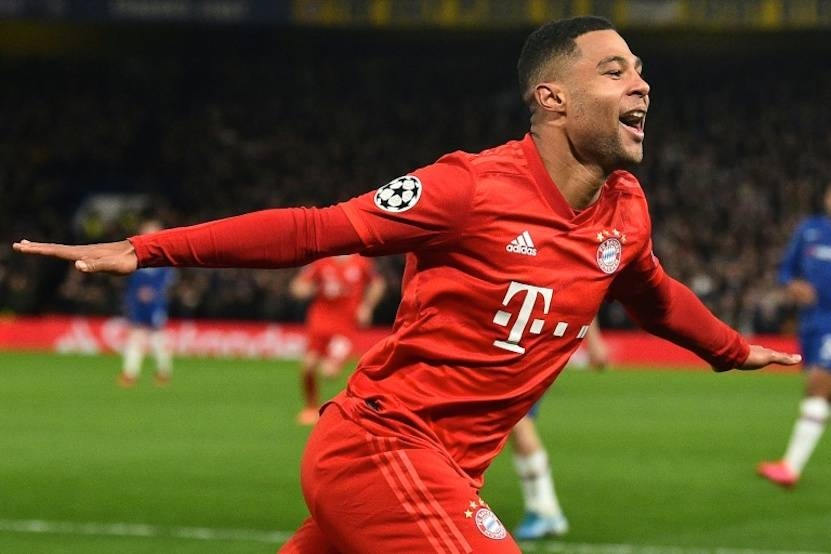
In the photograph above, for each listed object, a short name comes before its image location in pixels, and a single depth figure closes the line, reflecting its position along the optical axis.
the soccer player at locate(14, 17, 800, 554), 3.91
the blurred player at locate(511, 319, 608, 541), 8.91
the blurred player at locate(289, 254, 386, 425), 15.99
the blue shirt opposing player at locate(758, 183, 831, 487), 11.10
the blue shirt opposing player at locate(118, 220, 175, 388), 21.44
